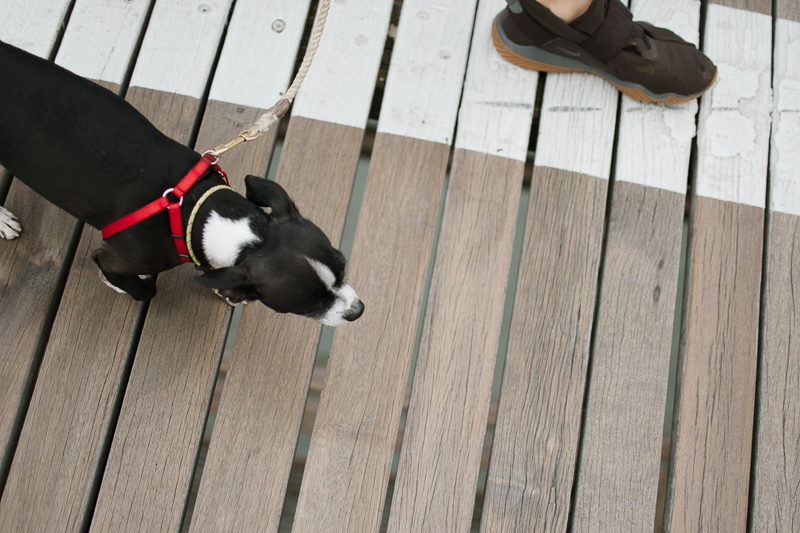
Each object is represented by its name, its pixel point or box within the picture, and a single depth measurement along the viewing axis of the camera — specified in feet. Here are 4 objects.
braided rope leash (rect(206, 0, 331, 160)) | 5.30
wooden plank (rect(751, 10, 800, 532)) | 5.55
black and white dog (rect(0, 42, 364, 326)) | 5.18
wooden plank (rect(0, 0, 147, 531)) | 5.43
